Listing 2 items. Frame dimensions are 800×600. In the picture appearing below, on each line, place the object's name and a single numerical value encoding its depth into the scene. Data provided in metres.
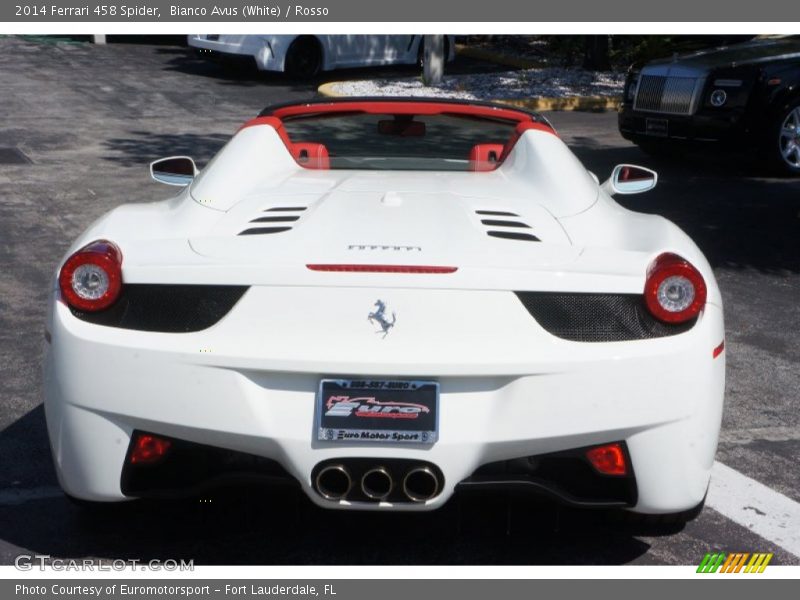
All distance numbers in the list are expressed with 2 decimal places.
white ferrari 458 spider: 3.46
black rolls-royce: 12.30
